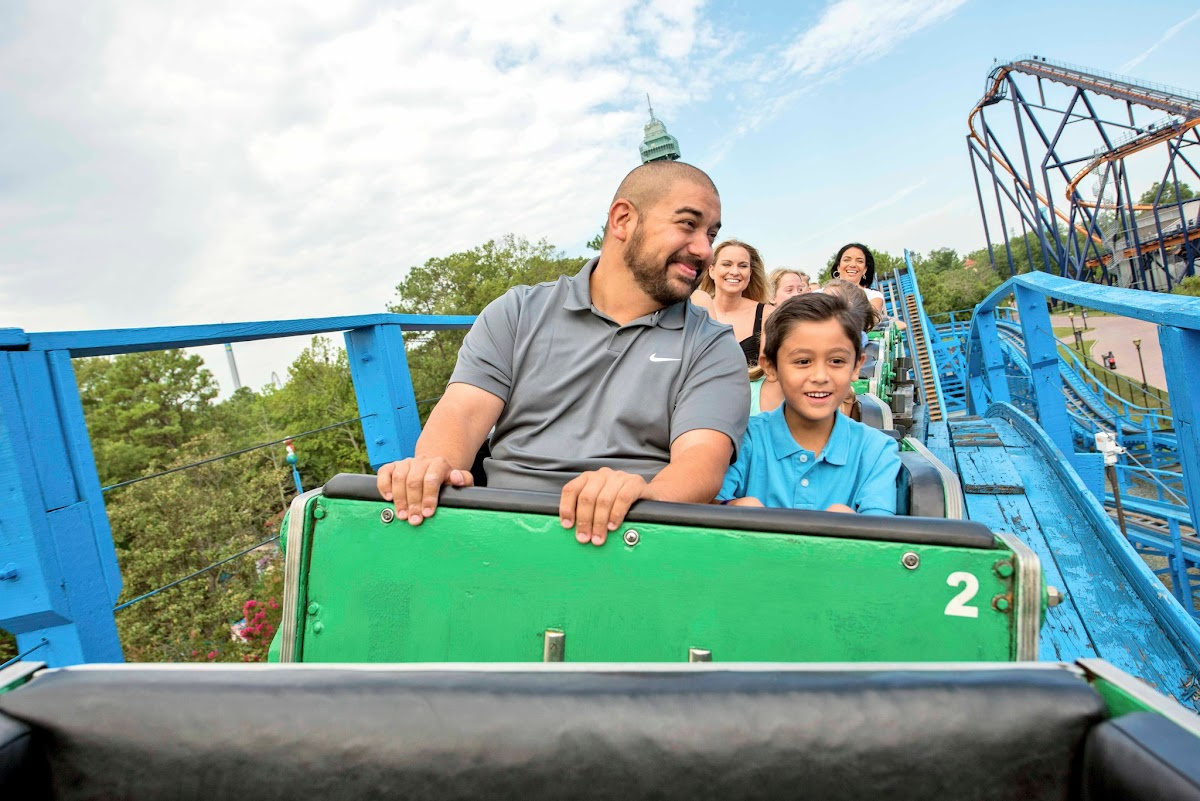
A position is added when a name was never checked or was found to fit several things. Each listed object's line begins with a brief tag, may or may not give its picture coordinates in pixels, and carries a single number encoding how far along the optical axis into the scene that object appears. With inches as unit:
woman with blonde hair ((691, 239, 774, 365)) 142.3
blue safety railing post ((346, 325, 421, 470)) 99.0
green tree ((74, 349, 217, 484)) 1262.3
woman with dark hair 203.3
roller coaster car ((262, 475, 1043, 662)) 38.7
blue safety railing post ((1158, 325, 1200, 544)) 59.9
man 63.5
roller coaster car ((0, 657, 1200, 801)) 22.3
